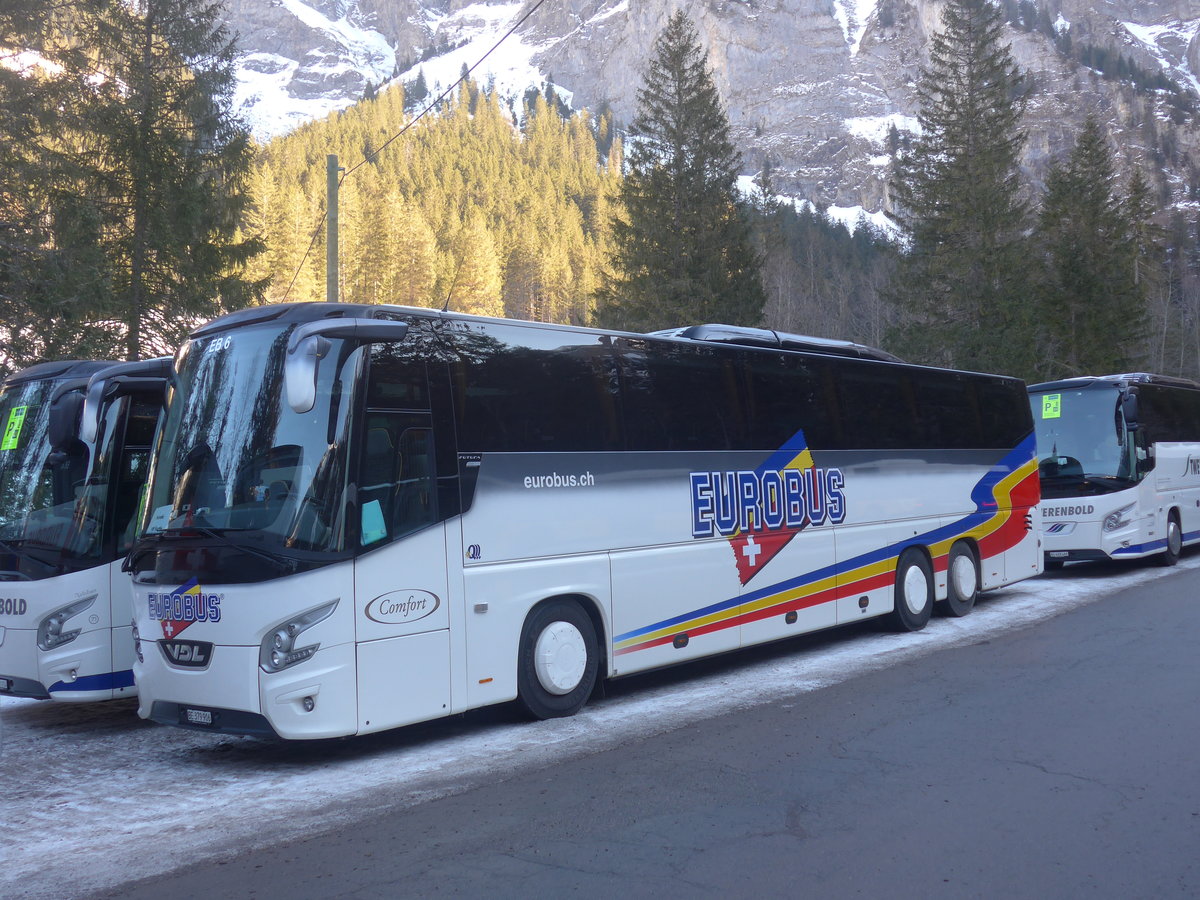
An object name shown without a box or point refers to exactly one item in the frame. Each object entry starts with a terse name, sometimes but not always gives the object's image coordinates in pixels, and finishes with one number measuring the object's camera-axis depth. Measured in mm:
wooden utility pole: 17688
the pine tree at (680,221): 33781
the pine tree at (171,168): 22641
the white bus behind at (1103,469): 16688
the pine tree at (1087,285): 39969
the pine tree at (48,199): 18109
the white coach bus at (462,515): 6902
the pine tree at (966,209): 36781
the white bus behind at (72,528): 8422
